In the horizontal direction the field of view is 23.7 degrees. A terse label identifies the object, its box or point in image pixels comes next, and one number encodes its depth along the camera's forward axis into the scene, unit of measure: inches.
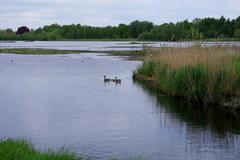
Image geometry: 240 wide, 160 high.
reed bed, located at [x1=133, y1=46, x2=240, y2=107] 698.8
